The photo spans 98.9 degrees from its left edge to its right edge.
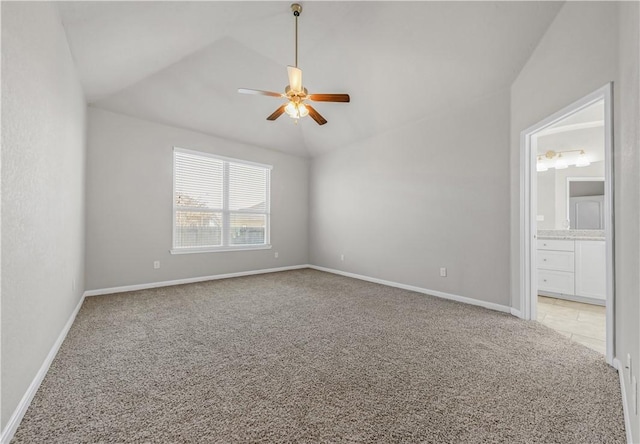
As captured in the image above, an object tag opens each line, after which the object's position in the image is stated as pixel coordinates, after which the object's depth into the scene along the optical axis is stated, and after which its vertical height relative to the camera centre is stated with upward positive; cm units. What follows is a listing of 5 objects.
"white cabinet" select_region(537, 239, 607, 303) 352 -59
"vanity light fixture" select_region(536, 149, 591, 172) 429 +105
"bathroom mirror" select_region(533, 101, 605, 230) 413 +81
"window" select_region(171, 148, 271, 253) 461 +37
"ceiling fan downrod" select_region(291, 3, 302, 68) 277 +220
